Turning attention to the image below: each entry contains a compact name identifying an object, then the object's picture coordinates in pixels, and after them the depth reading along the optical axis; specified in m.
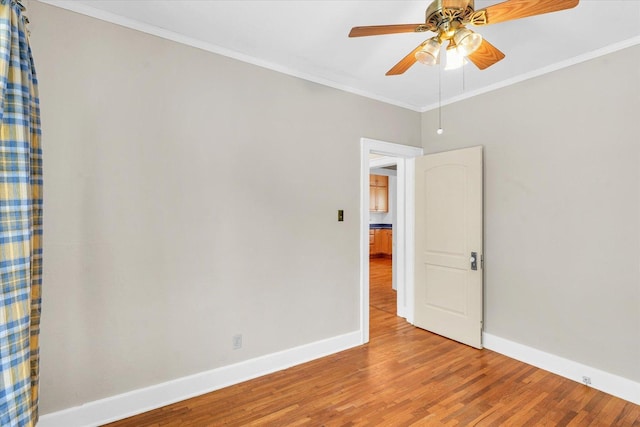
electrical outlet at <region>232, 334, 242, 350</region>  2.58
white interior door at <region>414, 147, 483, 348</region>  3.27
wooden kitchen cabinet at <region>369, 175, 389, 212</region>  9.41
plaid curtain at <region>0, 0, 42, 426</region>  1.19
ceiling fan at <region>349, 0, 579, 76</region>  1.48
